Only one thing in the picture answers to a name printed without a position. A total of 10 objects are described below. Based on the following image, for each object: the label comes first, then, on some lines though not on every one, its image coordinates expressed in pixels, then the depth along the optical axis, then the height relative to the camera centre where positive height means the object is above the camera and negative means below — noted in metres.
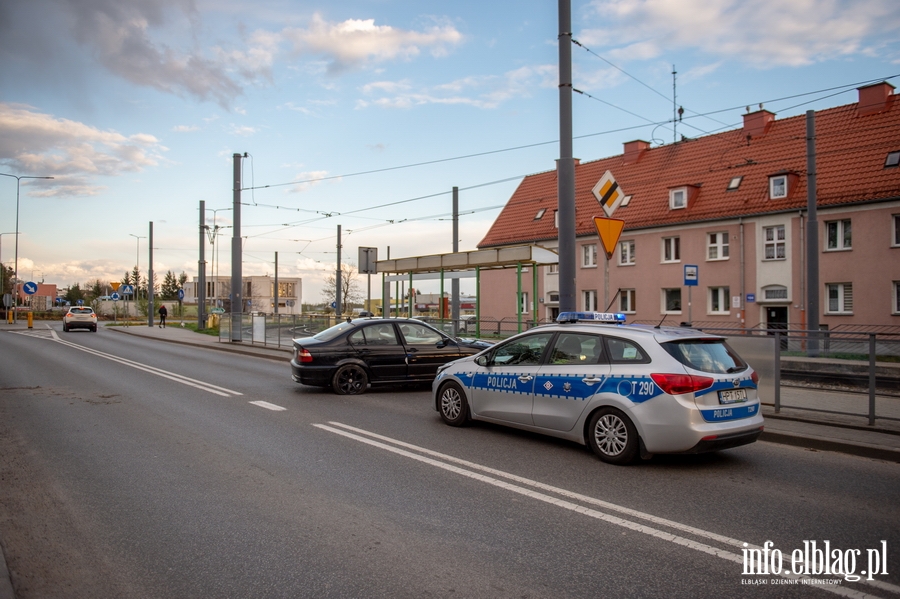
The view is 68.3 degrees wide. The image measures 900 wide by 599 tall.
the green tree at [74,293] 135.38 +3.36
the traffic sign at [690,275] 23.02 +1.21
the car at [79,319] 39.09 -0.58
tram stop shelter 18.83 +1.44
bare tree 63.19 +2.06
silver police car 6.58 -0.84
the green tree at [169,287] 129.12 +4.34
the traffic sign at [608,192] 11.19 +1.98
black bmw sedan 12.44 -0.84
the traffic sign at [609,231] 10.62 +1.27
